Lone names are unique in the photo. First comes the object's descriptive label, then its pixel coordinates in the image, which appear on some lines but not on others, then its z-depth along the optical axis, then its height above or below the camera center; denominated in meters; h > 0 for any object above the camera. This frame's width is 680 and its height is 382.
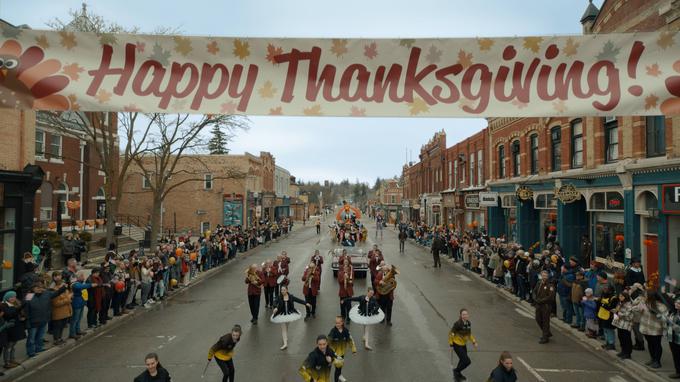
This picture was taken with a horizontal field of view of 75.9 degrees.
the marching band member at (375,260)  16.38 -2.23
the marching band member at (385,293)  11.85 -2.51
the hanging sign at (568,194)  18.28 +0.30
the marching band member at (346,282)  12.51 -2.34
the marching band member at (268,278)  13.82 -2.43
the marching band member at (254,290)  12.28 -2.51
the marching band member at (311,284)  12.38 -2.37
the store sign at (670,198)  13.66 +0.09
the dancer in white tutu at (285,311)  9.96 -2.57
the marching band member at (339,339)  8.23 -2.62
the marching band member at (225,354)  7.42 -2.61
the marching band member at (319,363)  6.97 -2.61
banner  4.91 +1.44
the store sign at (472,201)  31.73 +0.02
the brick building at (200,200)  44.41 +0.18
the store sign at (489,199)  27.48 +0.14
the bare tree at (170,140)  25.27 +3.72
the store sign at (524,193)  22.69 +0.42
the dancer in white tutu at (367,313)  9.89 -2.60
